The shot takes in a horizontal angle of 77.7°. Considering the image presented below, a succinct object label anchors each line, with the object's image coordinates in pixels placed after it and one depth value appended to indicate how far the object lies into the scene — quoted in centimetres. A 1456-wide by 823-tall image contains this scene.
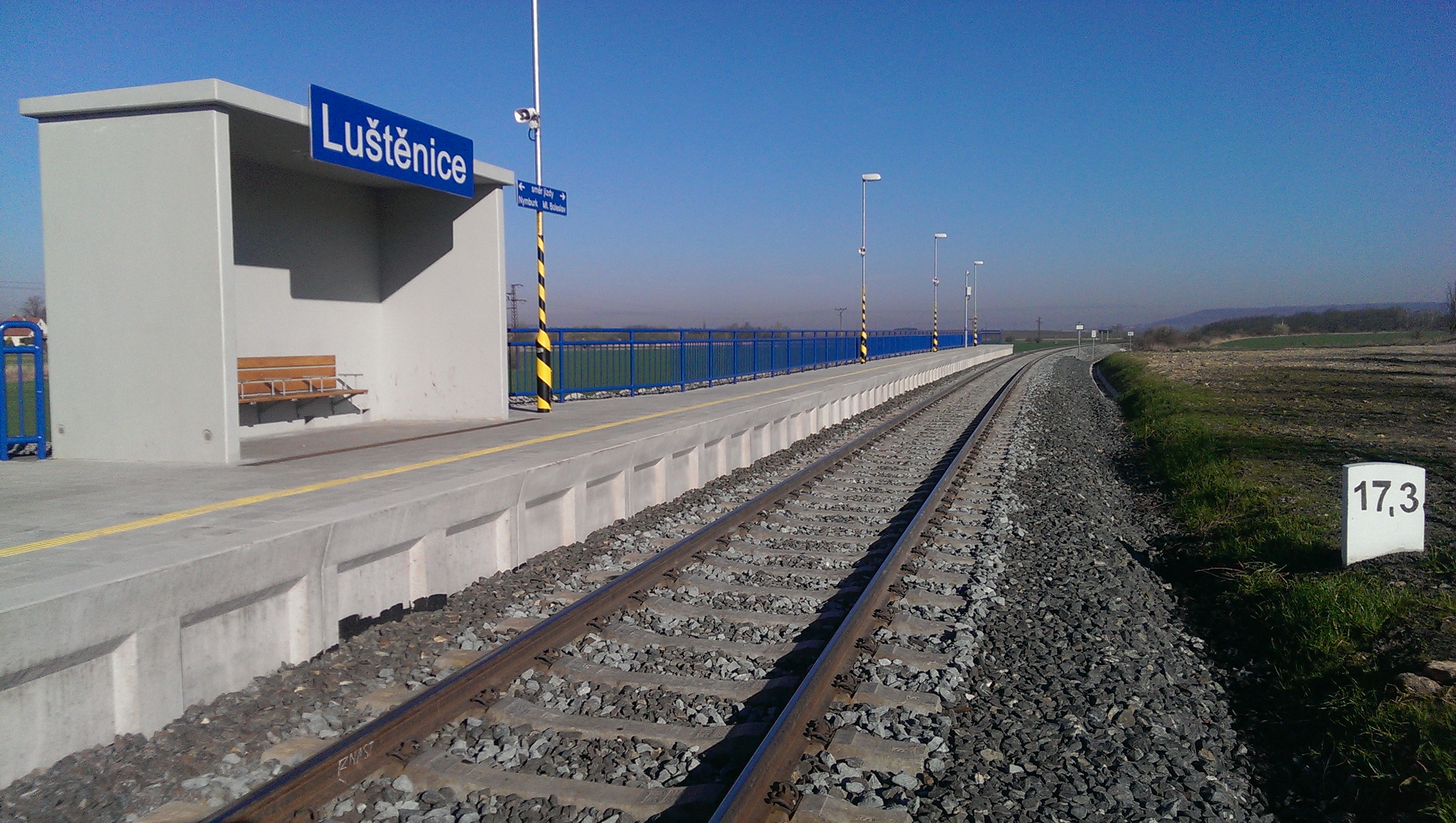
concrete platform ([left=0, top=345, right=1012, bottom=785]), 392
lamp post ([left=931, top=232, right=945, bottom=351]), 5900
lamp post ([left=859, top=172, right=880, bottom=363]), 3750
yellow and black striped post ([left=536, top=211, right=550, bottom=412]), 1403
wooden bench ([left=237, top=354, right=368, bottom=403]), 1002
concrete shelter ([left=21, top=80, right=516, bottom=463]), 759
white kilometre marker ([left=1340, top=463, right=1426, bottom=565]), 674
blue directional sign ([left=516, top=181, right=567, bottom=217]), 1355
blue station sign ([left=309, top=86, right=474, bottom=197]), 861
